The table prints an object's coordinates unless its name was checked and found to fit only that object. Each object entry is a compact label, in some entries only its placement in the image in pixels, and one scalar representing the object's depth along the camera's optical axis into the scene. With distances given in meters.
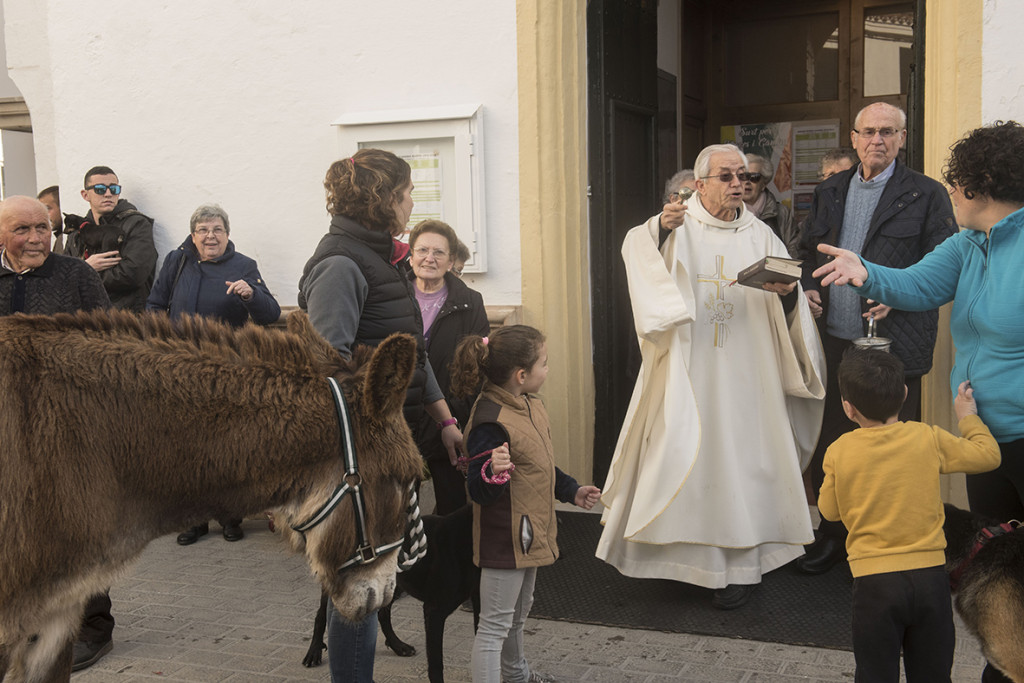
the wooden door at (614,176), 6.49
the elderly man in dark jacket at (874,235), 4.99
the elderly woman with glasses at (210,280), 6.19
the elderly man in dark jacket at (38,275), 4.31
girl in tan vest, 3.55
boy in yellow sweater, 2.99
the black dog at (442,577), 3.72
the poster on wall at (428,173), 6.43
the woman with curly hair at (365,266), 3.43
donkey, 2.34
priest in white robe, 4.74
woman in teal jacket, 3.23
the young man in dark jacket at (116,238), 6.80
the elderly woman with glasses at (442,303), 5.22
